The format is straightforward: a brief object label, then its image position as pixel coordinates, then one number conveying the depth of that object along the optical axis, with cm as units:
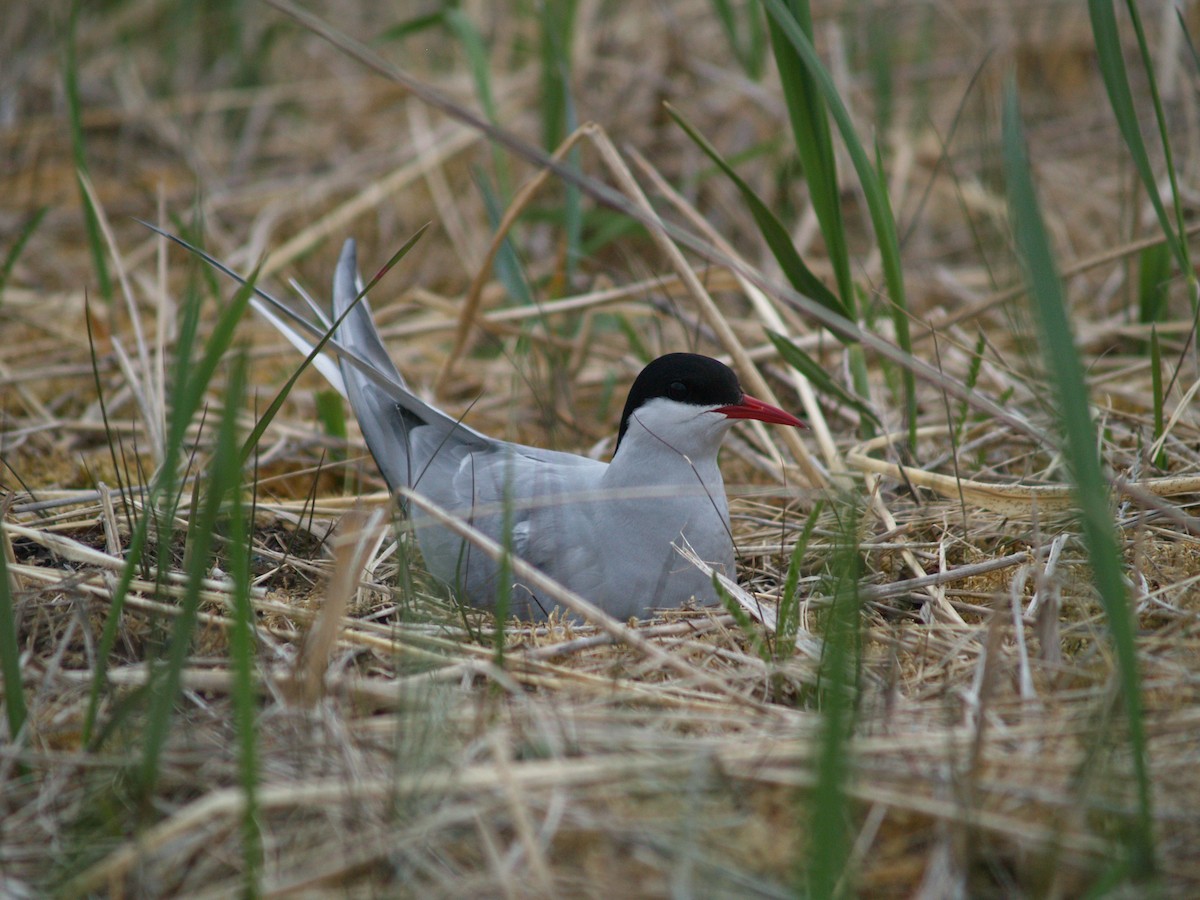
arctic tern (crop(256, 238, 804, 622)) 479
